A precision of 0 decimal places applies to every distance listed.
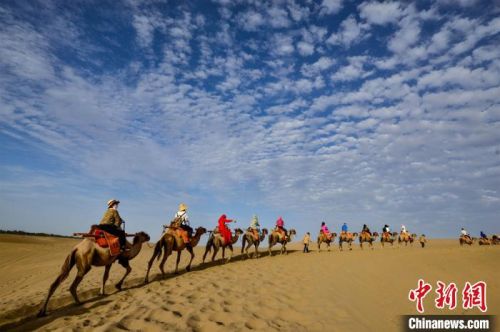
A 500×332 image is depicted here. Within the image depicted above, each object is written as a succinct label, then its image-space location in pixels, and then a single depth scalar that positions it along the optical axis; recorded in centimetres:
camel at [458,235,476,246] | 4134
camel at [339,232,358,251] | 3266
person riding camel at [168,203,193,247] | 1587
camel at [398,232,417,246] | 3897
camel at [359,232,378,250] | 3372
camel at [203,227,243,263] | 1884
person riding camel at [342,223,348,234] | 3320
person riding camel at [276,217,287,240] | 2494
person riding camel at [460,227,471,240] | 4159
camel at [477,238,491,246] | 4169
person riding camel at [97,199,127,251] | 1126
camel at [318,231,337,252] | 3044
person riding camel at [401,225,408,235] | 3949
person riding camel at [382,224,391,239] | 3634
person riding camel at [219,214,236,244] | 1917
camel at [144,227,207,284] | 1484
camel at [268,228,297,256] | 2430
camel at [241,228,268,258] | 2173
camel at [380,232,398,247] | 3602
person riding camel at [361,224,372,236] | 3419
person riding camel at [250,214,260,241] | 2242
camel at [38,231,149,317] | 950
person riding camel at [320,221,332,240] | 3038
